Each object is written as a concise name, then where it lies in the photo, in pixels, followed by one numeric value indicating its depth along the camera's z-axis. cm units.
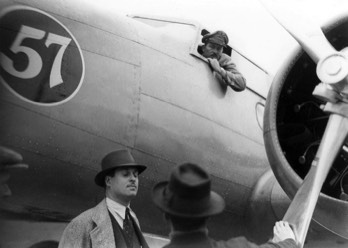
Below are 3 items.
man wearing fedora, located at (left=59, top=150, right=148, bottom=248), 409
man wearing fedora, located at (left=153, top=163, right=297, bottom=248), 282
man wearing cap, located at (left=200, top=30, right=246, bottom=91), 667
